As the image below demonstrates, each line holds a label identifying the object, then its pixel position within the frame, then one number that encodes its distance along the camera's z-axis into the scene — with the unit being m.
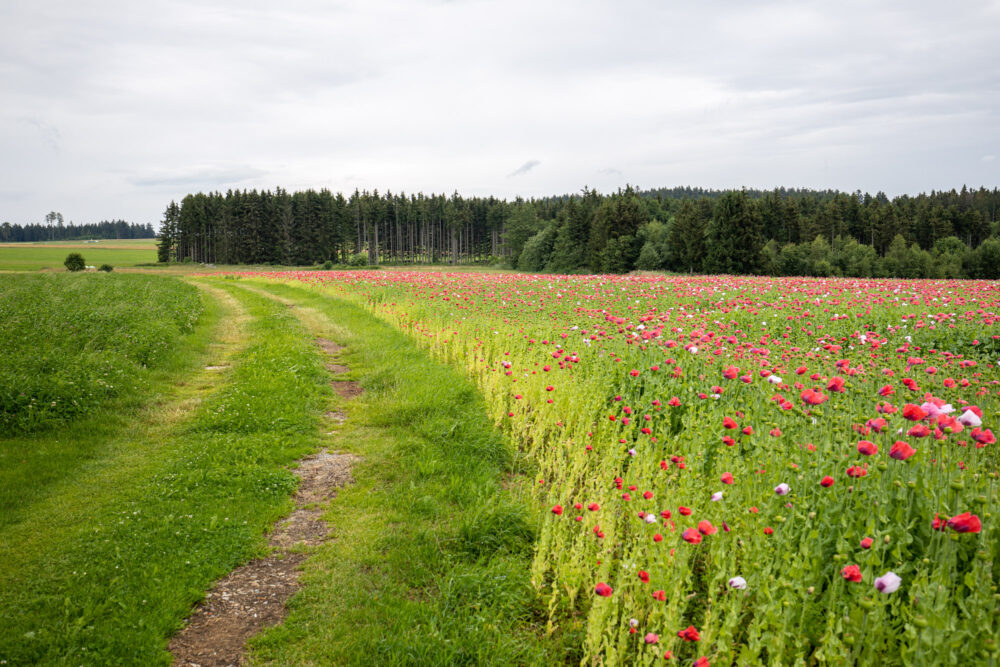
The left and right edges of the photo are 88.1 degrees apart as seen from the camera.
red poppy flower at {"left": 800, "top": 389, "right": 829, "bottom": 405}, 3.47
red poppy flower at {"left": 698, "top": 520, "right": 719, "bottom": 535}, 2.72
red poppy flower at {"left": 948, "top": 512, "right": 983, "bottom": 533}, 2.20
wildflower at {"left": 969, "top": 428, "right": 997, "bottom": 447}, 2.70
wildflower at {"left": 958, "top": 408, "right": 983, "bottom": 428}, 2.73
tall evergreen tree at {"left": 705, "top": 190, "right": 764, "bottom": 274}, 46.62
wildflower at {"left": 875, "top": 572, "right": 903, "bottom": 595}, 2.18
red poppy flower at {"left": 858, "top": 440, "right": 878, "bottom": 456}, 2.83
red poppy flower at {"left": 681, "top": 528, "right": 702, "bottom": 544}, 2.57
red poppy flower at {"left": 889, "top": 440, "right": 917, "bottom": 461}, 2.74
